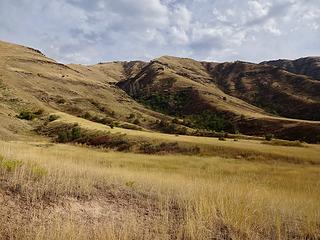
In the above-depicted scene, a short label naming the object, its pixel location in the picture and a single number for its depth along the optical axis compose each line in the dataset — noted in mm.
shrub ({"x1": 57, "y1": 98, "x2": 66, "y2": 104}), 97631
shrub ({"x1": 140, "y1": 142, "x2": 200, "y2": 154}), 43375
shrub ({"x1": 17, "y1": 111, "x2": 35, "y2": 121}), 69919
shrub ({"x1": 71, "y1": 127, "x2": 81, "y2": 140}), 56594
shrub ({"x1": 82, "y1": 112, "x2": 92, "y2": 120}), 87312
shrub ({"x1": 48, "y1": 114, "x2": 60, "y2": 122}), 70612
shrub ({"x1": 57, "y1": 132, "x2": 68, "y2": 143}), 56156
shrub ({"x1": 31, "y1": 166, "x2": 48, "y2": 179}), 11450
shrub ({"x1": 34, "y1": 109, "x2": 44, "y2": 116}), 76125
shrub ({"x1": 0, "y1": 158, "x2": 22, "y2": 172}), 11508
